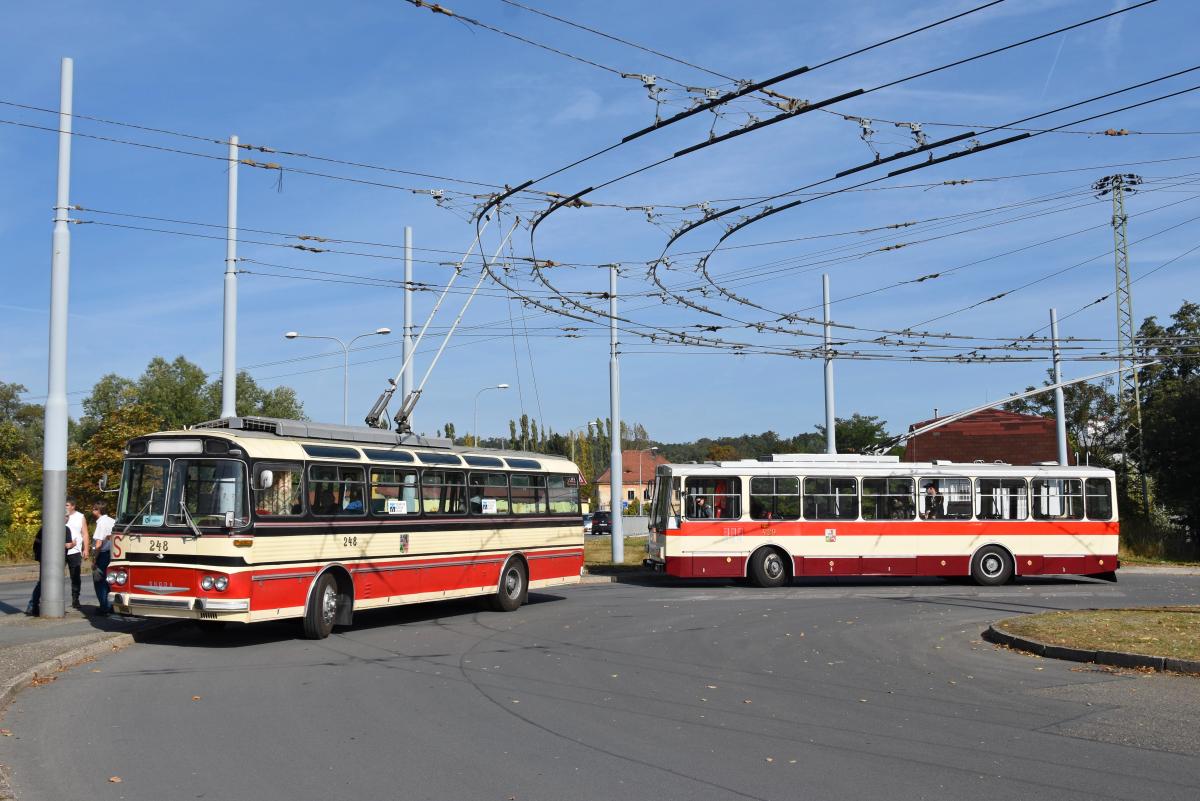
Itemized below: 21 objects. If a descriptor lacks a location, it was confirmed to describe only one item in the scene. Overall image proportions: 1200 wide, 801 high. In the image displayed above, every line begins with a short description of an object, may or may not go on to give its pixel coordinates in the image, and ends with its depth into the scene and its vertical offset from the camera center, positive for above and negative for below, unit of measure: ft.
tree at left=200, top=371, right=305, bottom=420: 279.49 +24.71
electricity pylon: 101.96 +17.93
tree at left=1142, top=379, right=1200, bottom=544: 119.55 +3.48
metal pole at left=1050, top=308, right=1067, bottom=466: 107.86 +7.65
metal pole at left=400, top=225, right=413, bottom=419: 84.51 +13.37
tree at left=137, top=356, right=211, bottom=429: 263.29 +24.11
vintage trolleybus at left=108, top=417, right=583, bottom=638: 45.57 -1.77
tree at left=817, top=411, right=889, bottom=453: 204.13 +10.04
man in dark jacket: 53.90 -5.43
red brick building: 190.60 +7.55
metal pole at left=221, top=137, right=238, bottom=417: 67.51 +11.16
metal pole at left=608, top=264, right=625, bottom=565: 96.73 +4.16
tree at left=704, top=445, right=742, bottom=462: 344.08 +10.29
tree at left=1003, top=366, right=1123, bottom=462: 210.59 +14.32
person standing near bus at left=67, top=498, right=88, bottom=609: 55.88 -2.71
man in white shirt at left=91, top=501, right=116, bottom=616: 55.01 -3.53
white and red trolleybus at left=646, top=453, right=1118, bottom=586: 81.71 -2.88
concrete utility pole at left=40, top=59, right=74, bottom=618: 52.21 +4.03
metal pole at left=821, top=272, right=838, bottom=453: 99.42 +8.57
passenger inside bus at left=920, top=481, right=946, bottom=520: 84.69 -1.85
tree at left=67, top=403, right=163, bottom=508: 166.81 +6.13
